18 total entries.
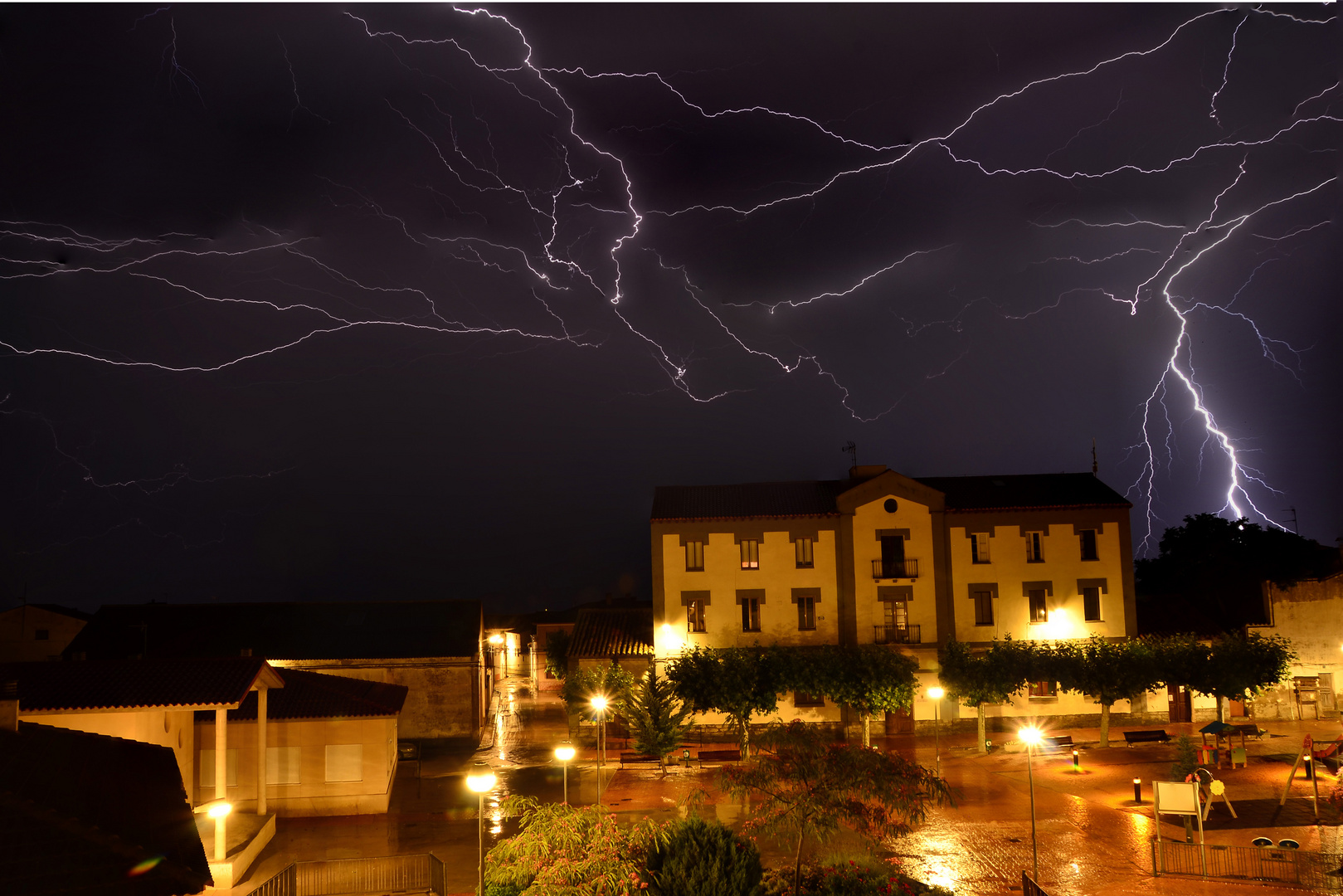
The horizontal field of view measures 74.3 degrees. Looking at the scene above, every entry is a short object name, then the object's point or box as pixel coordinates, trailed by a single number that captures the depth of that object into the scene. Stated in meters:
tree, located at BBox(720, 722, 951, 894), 12.21
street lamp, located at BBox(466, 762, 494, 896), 11.86
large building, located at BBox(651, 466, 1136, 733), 30.50
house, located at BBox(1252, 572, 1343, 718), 30.22
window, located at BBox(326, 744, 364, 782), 20.27
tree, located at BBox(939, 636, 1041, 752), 26.77
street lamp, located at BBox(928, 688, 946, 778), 28.51
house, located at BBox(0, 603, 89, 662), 44.00
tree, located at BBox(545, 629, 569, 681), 50.72
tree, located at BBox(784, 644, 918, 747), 26.16
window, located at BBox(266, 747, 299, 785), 20.09
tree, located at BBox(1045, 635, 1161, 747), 26.09
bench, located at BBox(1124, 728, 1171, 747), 25.94
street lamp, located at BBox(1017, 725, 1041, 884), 14.21
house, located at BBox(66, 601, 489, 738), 32.69
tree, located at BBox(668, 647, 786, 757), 25.80
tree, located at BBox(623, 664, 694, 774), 25.30
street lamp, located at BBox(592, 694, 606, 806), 23.00
